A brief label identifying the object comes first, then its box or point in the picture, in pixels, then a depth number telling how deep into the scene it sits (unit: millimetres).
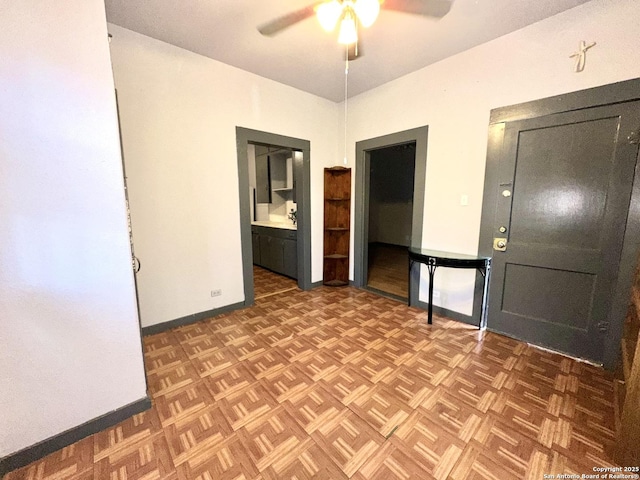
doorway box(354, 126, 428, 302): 3053
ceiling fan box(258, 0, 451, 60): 1444
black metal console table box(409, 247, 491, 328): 2453
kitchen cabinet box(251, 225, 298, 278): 3955
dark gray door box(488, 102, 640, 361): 1859
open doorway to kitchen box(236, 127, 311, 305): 3041
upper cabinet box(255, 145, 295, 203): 4773
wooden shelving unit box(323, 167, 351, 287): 3779
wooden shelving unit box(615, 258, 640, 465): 1165
